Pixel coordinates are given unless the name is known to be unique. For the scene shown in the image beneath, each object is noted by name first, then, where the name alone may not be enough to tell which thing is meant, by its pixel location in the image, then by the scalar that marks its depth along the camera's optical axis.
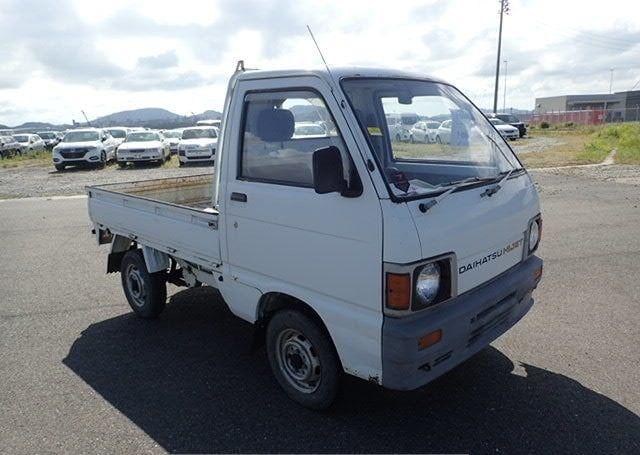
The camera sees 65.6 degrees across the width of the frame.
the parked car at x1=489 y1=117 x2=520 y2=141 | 29.88
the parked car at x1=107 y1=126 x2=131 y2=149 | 26.12
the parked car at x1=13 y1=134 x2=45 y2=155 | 31.17
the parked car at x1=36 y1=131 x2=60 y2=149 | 35.24
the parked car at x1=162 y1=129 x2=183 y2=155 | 24.47
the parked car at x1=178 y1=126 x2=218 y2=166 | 19.30
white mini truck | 2.64
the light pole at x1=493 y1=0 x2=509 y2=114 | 47.00
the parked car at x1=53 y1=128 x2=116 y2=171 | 19.72
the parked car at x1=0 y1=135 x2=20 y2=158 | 29.97
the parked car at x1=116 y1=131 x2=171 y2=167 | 19.66
